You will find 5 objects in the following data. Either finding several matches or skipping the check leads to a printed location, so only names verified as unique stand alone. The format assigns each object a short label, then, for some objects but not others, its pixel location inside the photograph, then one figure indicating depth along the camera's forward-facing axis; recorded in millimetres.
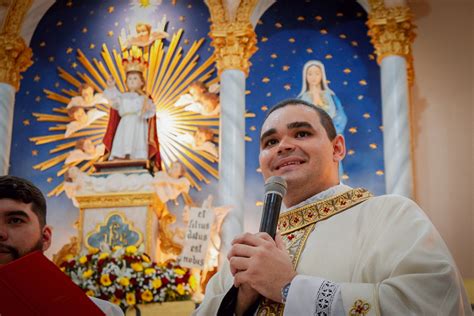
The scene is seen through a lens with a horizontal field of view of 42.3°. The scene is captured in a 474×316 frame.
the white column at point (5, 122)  7840
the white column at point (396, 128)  6910
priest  1646
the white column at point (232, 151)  6957
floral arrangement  5137
